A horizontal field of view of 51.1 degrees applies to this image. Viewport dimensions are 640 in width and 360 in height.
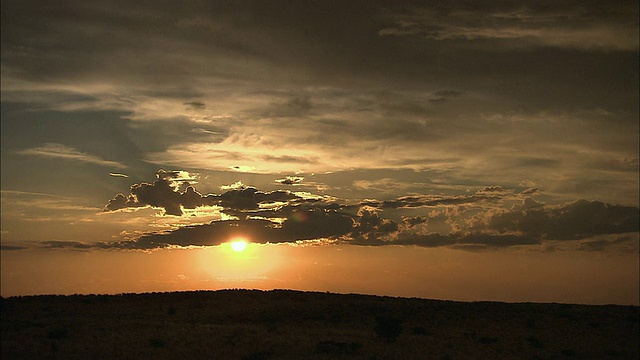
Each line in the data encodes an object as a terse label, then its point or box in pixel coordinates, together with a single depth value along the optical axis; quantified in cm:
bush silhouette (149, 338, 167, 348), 4732
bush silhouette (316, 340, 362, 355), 4659
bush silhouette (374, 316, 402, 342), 5200
